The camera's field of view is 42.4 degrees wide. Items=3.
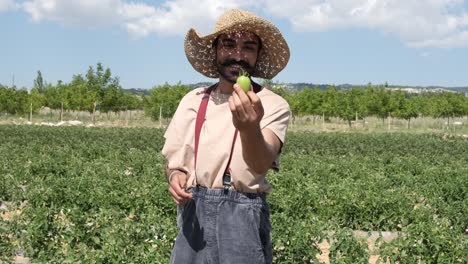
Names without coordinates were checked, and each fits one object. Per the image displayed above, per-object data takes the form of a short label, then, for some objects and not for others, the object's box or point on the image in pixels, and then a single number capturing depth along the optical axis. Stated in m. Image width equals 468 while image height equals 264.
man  2.35
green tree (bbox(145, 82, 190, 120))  52.31
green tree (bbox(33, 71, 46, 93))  84.04
